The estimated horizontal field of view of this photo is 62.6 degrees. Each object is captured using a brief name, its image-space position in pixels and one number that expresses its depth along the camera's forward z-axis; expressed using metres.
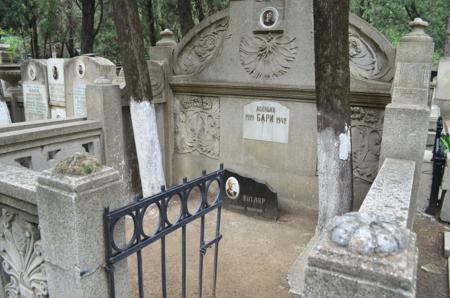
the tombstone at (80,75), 6.77
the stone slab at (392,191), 2.68
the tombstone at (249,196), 6.00
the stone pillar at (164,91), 6.71
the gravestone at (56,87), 7.98
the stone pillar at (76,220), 1.99
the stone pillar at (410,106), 4.13
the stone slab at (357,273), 1.55
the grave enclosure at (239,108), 5.17
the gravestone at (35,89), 8.48
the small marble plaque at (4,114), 7.66
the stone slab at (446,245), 4.82
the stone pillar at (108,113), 5.43
